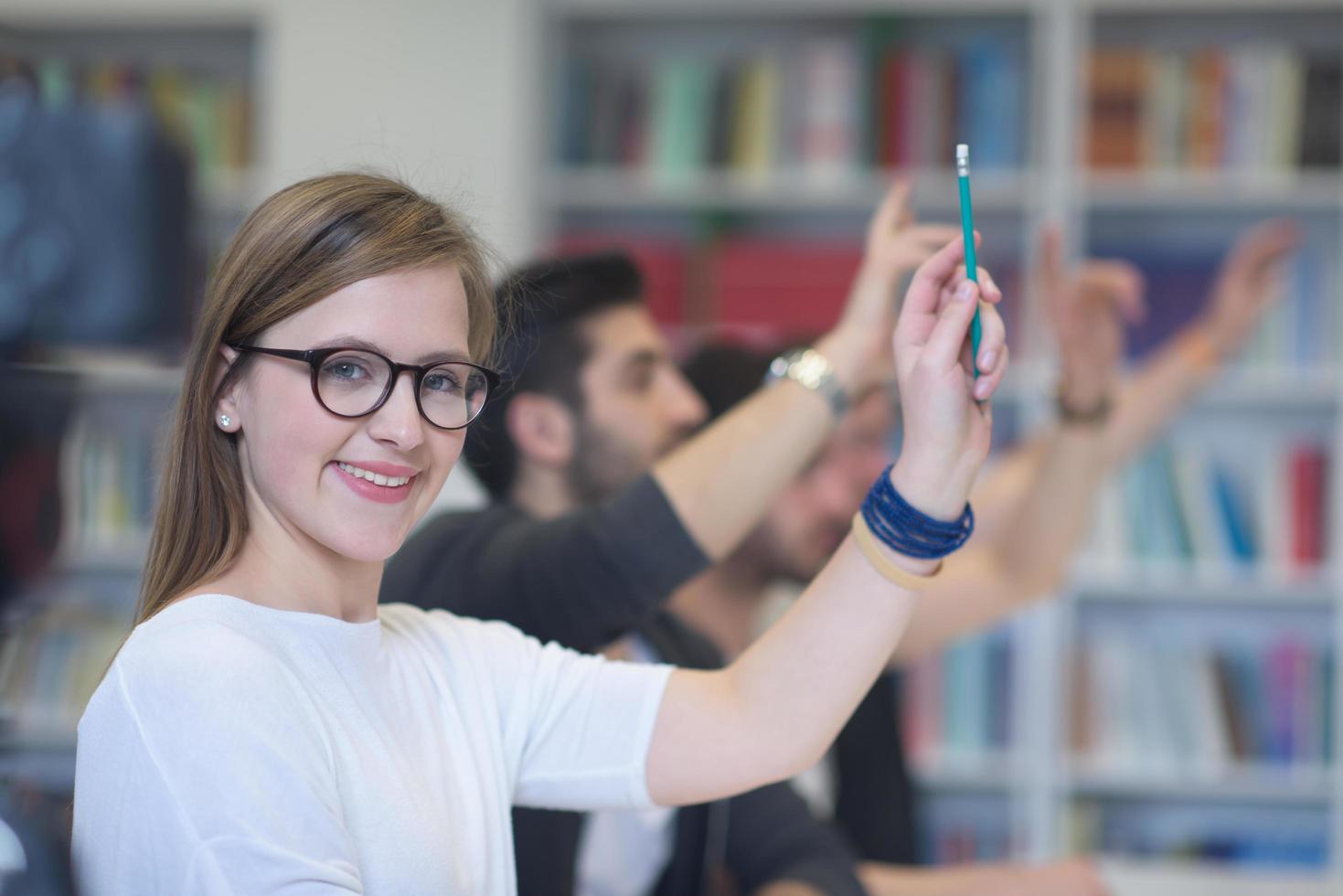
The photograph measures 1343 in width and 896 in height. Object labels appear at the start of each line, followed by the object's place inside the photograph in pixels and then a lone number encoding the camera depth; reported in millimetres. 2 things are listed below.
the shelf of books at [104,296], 2111
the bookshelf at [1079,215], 3400
